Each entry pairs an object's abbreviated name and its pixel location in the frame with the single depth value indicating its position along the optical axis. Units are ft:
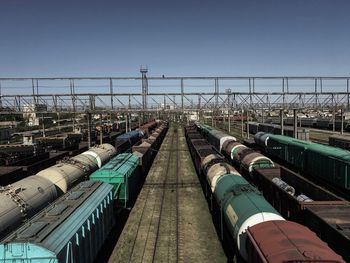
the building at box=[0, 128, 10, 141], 244.05
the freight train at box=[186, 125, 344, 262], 31.48
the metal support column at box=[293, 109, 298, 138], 166.66
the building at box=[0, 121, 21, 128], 382.01
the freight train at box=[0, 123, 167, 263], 34.50
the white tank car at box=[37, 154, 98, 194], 67.92
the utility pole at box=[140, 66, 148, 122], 165.17
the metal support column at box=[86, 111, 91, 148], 150.16
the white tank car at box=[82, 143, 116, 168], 97.19
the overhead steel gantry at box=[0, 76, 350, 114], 152.66
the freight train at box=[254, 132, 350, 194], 85.41
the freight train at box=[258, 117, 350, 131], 303.11
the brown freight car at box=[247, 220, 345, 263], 30.45
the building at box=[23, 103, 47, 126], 457.10
